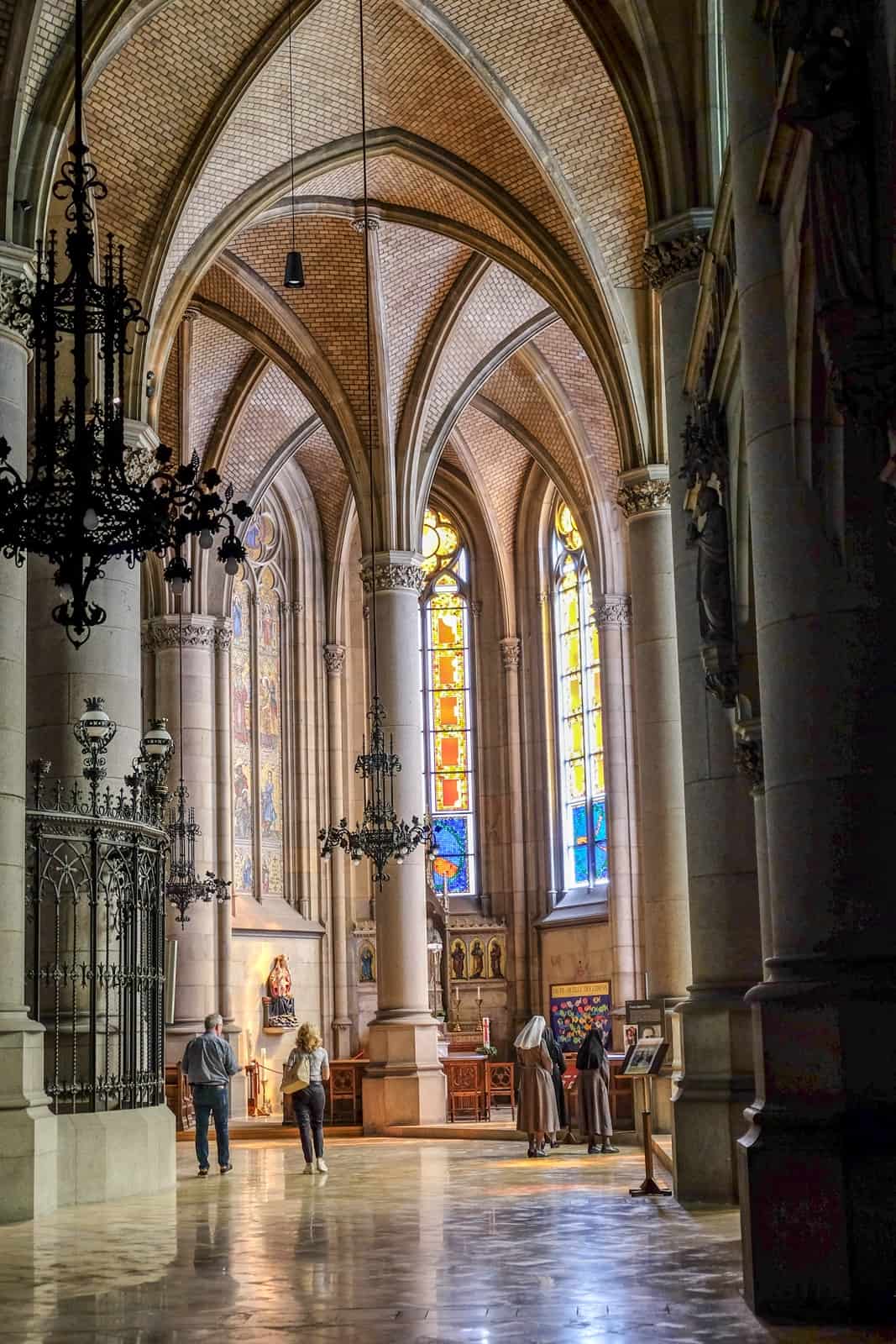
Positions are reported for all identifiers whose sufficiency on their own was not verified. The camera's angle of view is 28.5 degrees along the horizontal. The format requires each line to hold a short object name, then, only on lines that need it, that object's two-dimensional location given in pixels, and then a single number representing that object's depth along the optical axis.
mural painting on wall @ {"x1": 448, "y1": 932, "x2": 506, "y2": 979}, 29.92
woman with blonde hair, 15.92
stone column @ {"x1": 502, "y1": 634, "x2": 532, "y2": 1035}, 29.81
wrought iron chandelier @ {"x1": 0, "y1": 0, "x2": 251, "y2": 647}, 9.81
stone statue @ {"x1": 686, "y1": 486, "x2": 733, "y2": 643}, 11.07
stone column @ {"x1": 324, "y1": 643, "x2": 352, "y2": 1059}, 29.75
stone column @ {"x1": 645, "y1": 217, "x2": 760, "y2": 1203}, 11.84
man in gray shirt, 15.69
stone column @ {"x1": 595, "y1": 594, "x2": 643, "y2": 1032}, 27.14
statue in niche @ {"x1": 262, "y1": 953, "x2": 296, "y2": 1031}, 28.27
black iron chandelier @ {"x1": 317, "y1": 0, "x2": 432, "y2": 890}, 21.28
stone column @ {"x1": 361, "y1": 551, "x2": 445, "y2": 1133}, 22.97
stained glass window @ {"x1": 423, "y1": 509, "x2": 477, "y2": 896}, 31.31
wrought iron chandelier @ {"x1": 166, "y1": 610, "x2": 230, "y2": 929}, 23.67
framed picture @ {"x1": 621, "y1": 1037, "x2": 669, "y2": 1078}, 12.43
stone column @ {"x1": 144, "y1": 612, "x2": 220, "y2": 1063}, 26.42
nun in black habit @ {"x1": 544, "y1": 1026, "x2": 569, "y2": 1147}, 19.39
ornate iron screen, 13.55
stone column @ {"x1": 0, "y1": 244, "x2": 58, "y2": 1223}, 12.31
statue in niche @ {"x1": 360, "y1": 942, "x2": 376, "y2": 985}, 30.09
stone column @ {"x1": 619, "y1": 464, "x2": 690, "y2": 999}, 18.72
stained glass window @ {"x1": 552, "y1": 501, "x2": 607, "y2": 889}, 29.78
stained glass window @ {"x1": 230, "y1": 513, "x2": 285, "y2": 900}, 29.44
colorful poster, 28.42
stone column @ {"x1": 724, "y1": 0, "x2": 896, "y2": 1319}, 6.95
